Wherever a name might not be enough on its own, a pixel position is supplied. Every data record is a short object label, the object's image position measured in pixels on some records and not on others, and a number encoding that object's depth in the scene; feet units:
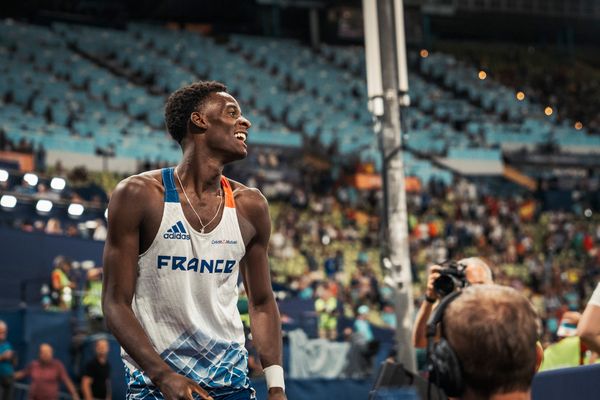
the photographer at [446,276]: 18.16
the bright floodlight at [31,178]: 57.09
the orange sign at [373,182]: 100.17
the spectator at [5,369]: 42.52
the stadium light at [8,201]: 57.34
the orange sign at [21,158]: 71.49
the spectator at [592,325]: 15.49
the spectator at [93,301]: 50.18
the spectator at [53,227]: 59.48
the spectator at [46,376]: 42.60
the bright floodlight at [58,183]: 58.13
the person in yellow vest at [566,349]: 25.02
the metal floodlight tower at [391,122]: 37.14
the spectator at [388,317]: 65.57
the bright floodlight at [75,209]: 61.05
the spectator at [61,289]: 51.93
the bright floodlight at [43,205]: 60.34
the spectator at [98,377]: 44.16
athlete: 13.85
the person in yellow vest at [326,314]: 54.65
